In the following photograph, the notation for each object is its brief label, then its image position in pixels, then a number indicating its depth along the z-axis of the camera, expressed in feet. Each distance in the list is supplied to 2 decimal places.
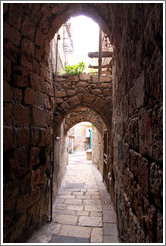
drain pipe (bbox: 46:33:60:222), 8.43
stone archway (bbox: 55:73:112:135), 14.75
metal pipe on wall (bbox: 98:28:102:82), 12.27
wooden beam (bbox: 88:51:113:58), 14.46
